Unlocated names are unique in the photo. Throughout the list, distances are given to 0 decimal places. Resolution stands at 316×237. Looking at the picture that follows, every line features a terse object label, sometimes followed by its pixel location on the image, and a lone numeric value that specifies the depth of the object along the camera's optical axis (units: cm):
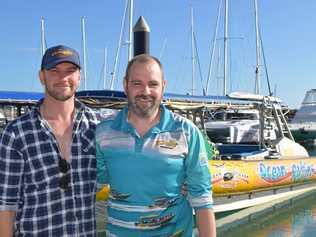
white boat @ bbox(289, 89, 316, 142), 3103
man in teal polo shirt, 235
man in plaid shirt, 231
